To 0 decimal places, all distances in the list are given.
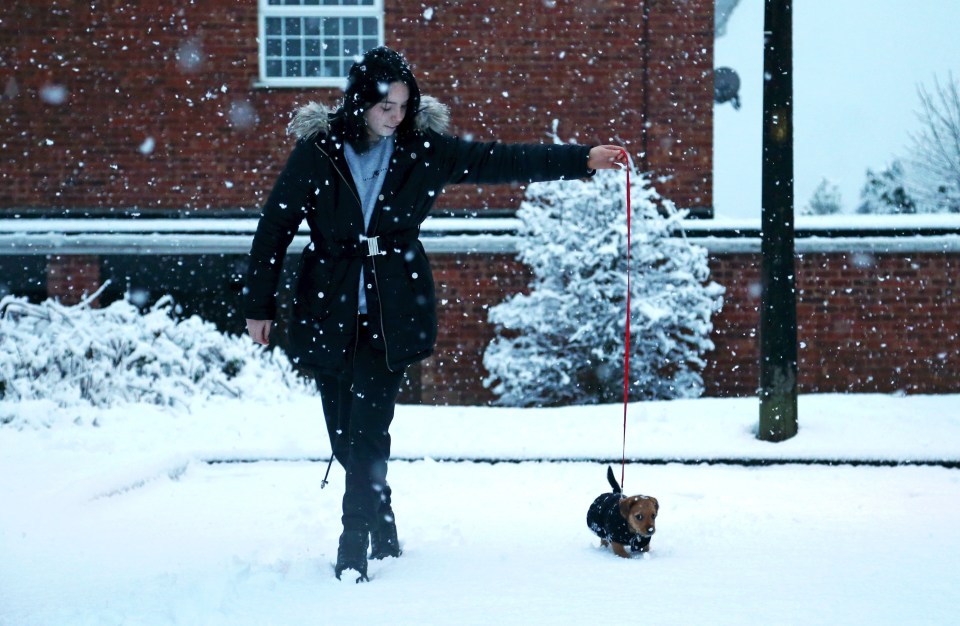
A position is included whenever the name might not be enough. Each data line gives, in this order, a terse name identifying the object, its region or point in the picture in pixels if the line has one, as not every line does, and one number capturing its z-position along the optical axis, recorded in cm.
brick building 1052
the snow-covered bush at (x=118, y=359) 781
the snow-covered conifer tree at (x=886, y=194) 2273
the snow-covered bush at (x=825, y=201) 3375
